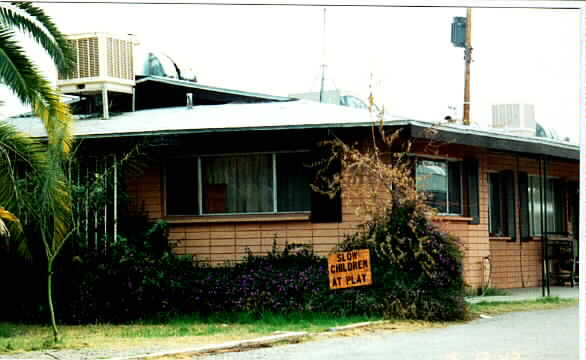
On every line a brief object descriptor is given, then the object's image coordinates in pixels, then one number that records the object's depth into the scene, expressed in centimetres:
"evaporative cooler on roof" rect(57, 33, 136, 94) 1745
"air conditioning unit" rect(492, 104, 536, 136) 2144
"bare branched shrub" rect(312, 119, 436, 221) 1532
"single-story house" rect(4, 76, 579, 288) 1667
